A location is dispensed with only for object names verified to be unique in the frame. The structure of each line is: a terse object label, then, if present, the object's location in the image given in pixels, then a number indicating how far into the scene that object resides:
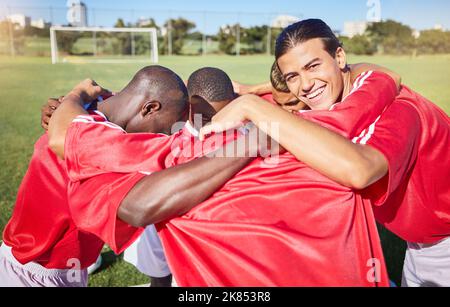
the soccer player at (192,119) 2.45
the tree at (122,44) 31.70
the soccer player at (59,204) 2.05
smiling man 1.51
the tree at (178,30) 32.16
